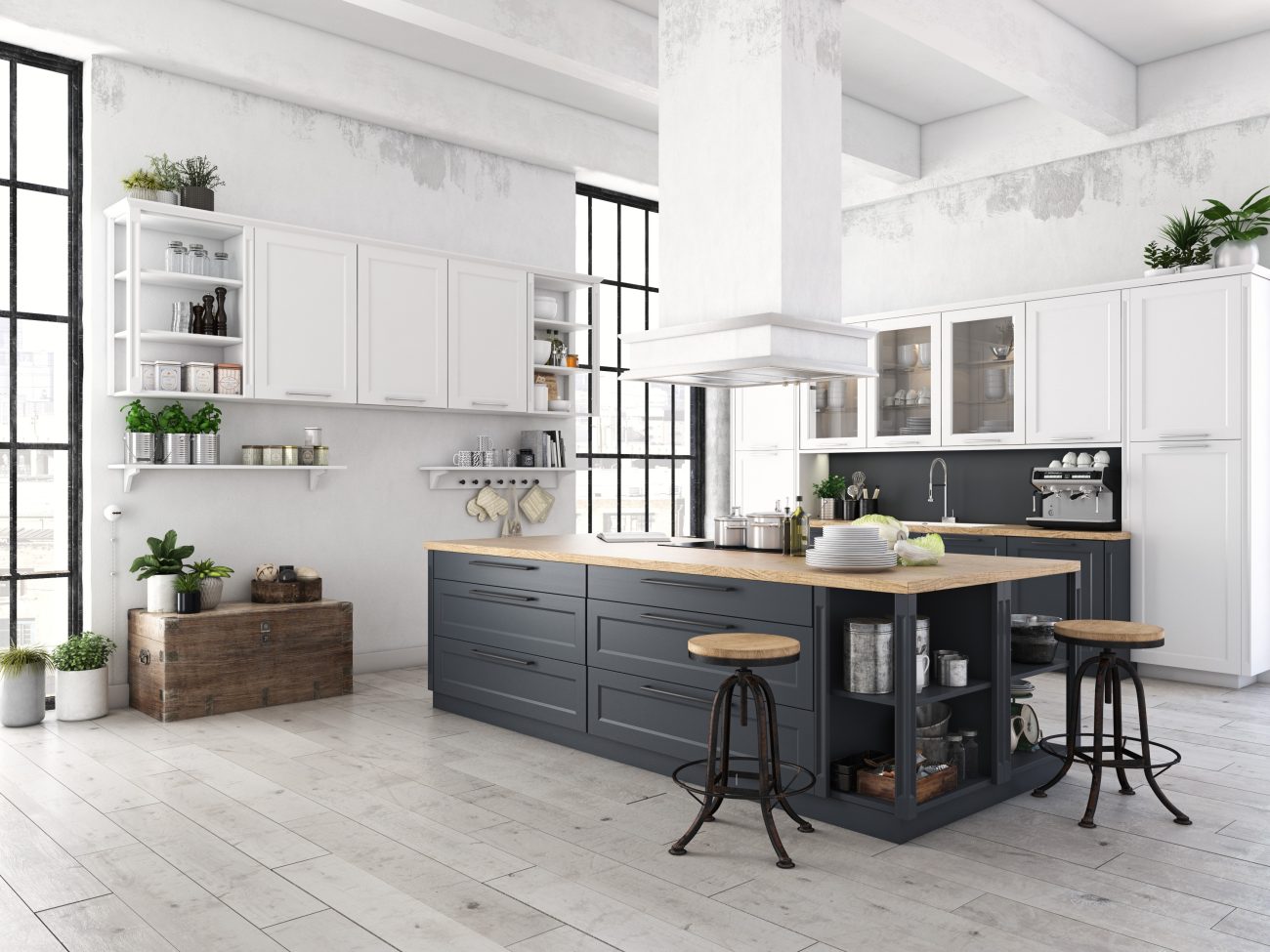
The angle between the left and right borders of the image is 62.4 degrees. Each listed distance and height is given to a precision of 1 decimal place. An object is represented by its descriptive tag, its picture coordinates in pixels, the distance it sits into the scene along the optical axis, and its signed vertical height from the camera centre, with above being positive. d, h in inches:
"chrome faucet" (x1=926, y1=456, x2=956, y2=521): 286.7 -4.1
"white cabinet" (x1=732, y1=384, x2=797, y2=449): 308.8 +15.7
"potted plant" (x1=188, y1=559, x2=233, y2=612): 203.0 -21.0
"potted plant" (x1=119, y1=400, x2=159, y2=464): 199.5 +7.2
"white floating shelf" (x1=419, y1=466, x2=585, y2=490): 257.4 -1.5
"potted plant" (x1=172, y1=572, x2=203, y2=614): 197.9 -23.2
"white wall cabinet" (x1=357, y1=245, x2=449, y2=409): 227.9 +32.0
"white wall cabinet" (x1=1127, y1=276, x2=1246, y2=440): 223.5 +23.5
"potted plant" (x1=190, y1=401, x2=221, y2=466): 206.2 +6.8
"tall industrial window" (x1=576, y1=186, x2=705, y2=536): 303.9 +15.9
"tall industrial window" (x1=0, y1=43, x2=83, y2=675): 202.5 +24.7
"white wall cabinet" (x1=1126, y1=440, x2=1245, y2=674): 224.1 -18.6
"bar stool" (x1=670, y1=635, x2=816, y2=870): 122.8 -31.0
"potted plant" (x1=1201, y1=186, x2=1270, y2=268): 227.3 +54.3
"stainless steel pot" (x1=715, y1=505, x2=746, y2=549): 172.4 -10.2
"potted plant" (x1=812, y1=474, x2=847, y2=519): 298.8 -6.7
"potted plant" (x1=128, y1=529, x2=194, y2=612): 199.3 -18.7
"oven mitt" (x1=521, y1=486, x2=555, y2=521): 271.0 -8.6
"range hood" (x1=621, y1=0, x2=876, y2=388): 159.2 +42.9
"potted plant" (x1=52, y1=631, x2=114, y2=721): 191.2 -37.4
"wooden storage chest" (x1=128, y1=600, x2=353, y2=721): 193.0 -35.9
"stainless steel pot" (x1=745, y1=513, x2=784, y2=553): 164.1 -9.8
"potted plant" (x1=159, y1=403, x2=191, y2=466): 202.8 +7.1
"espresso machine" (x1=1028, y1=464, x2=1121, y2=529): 243.9 -6.4
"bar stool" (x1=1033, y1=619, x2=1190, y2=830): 136.4 -29.6
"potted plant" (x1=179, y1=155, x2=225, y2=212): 204.7 +57.1
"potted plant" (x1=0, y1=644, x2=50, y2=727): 184.8 -37.6
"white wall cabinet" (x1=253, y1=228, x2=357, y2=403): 211.9 +32.2
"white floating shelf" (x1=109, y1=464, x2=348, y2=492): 200.7 +0.7
